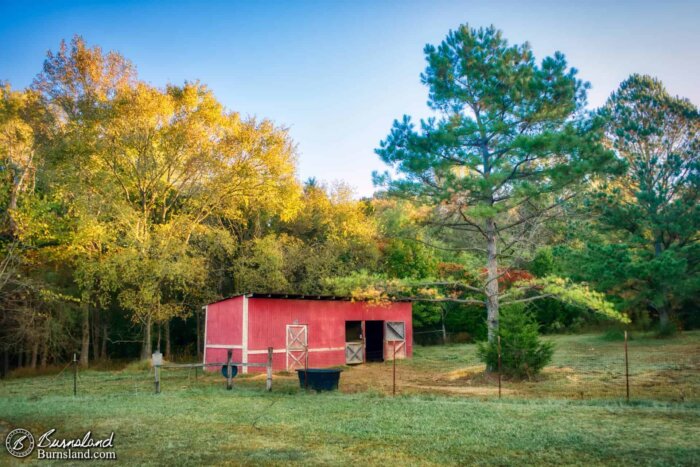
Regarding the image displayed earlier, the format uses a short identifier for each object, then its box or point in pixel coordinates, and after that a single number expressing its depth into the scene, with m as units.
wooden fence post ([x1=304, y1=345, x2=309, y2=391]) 13.76
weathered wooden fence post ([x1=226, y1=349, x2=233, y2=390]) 14.29
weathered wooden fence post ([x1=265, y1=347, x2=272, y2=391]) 14.09
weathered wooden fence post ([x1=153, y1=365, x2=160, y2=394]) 13.88
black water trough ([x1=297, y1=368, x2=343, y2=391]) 13.57
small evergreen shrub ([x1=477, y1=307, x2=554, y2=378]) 15.85
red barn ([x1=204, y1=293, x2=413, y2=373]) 19.50
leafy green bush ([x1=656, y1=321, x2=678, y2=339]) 28.34
